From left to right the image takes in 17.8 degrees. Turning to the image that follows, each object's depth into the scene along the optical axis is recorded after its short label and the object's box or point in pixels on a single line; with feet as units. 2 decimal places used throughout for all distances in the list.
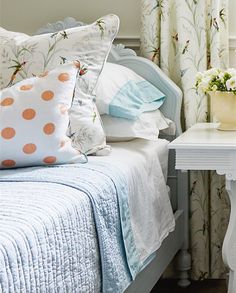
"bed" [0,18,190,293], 4.85
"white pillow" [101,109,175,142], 8.83
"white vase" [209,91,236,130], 8.81
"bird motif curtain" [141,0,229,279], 10.00
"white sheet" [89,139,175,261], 7.56
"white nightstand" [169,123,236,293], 7.93
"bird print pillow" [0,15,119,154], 8.34
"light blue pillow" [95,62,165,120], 8.84
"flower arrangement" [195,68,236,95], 8.69
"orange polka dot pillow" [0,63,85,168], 7.19
